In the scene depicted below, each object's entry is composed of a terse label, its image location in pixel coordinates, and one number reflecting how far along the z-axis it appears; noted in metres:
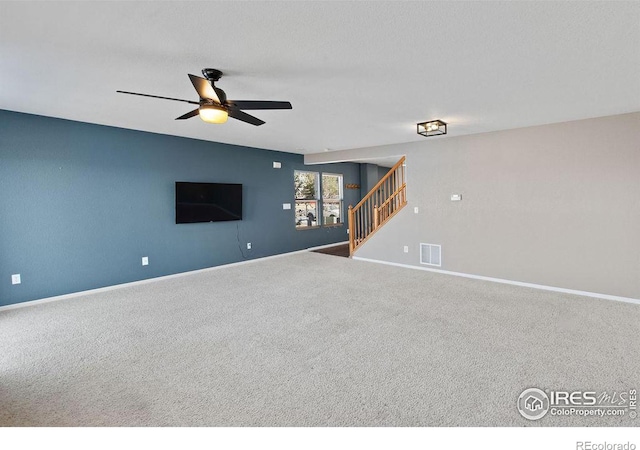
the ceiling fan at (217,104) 2.50
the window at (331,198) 8.36
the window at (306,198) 7.77
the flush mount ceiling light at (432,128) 4.23
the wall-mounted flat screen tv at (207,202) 5.32
